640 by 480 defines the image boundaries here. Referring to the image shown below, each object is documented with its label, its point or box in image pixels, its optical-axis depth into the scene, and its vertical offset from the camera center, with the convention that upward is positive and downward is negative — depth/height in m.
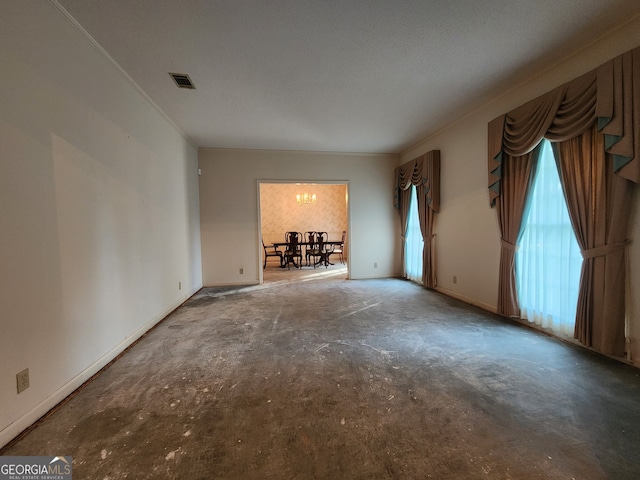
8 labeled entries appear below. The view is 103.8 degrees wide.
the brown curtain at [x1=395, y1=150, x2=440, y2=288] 4.03 +0.54
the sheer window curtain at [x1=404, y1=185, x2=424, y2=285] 4.68 -0.33
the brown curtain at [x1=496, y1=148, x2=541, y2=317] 2.59 +0.12
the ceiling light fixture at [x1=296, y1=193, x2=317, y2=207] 8.01 +0.98
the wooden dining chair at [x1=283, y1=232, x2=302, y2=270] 7.10 -0.59
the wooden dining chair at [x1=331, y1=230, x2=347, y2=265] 7.83 -0.66
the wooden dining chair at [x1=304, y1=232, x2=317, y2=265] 7.19 -0.43
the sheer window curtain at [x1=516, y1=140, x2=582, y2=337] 2.28 -0.33
